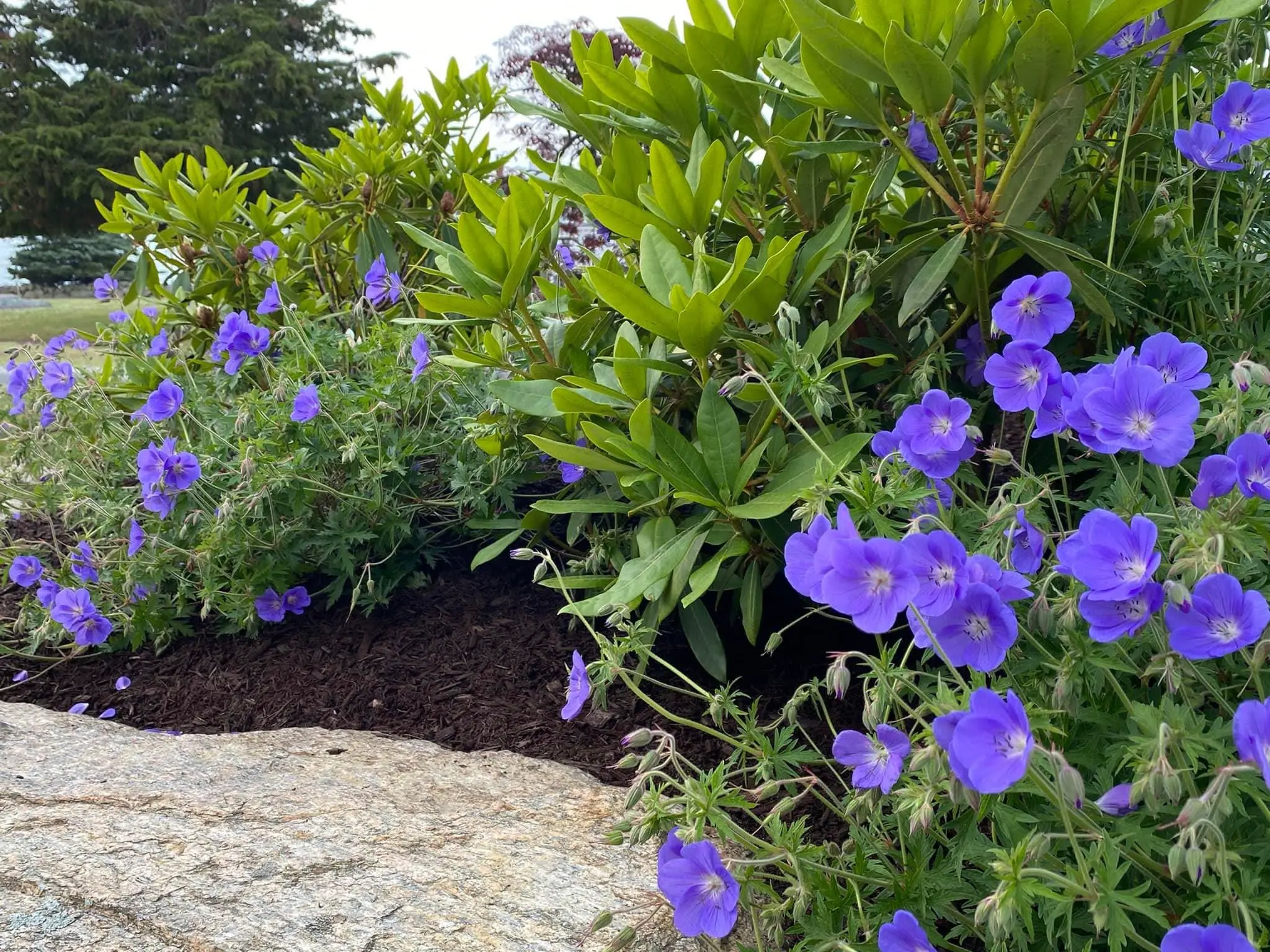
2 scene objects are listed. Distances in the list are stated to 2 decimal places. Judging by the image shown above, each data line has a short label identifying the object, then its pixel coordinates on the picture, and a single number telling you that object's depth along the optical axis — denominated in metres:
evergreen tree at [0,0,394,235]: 20.47
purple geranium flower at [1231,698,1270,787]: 0.77
